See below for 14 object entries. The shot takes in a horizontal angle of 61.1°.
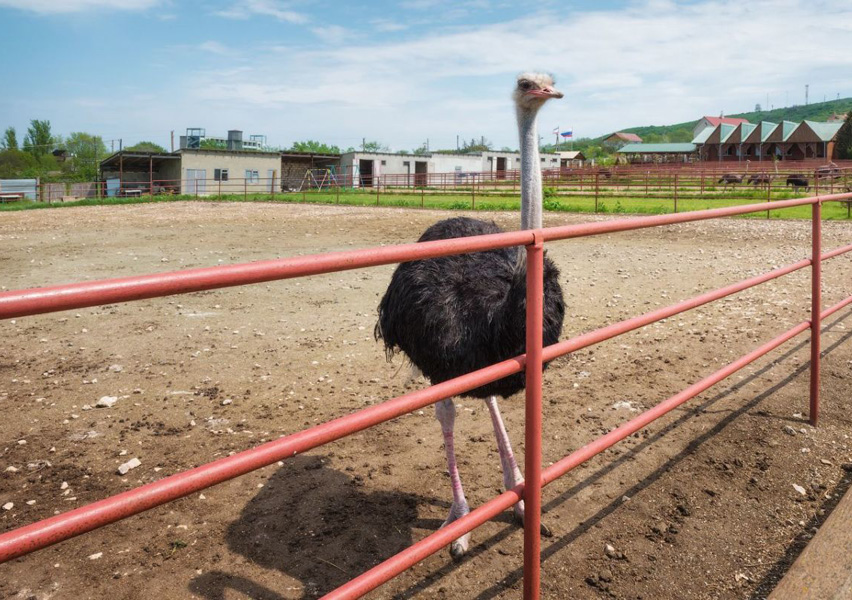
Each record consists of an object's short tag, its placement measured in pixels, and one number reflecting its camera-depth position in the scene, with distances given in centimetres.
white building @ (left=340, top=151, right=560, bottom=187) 4697
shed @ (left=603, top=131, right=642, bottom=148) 11775
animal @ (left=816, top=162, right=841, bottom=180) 2741
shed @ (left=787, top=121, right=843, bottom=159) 5953
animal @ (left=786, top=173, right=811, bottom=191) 2755
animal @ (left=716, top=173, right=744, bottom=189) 2872
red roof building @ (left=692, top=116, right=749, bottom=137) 8725
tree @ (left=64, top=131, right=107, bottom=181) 8416
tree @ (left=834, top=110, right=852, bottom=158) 5653
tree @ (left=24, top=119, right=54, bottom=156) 9531
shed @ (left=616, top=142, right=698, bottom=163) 7531
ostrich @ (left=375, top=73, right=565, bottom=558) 275
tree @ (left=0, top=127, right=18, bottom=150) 9631
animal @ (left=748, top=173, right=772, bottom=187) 2605
